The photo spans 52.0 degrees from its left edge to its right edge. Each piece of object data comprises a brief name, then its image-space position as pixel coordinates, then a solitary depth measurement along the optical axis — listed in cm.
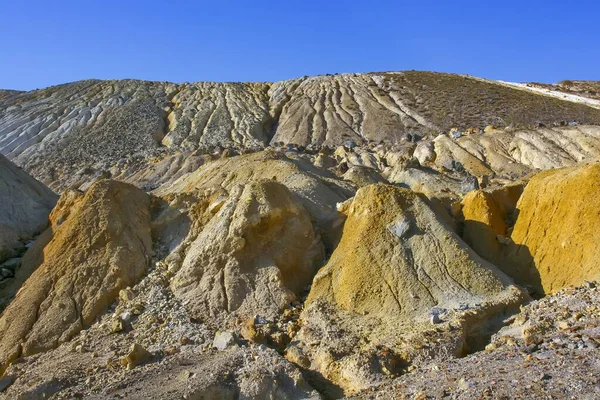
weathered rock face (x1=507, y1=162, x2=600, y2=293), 1090
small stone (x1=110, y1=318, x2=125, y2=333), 1062
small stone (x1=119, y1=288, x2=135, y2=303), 1135
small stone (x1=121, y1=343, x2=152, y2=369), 945
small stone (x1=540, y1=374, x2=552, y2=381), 742
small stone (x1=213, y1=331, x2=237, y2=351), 995
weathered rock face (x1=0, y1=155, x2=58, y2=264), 1338
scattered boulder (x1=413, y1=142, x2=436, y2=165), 3219
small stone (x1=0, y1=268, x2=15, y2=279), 1233
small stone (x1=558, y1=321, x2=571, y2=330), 886
